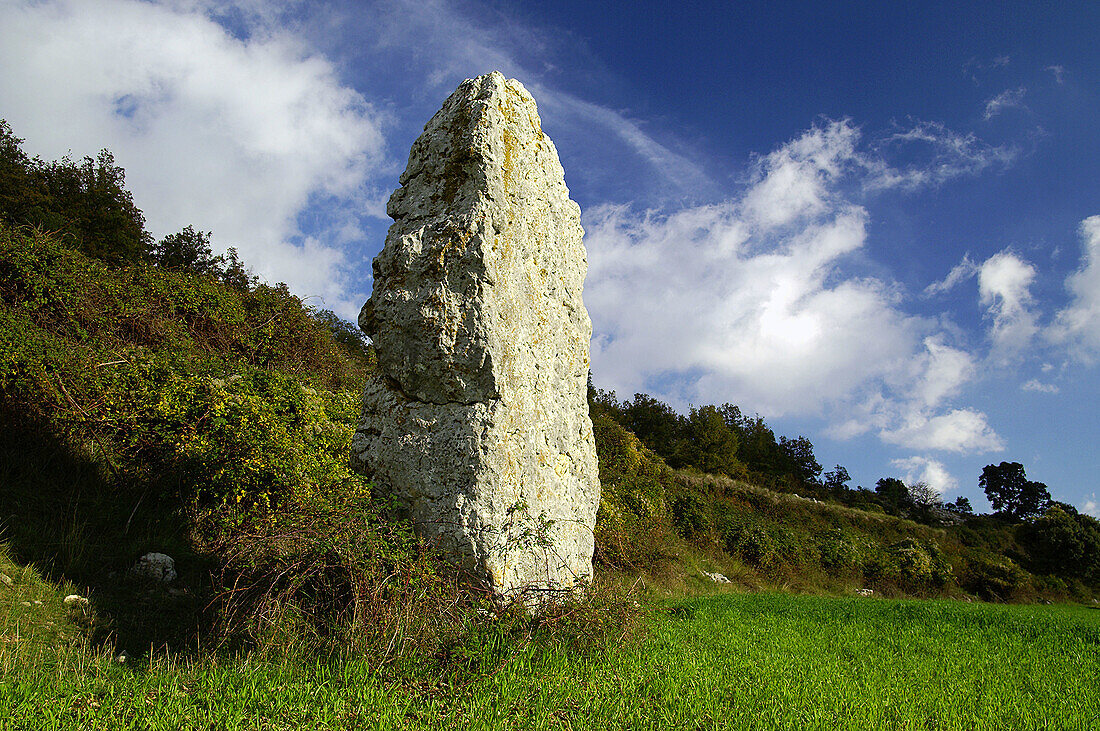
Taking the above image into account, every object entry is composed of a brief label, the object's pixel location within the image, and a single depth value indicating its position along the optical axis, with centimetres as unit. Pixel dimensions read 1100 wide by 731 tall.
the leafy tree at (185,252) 1591
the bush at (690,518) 1686
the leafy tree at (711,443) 2527
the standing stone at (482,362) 486
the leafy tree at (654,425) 2653
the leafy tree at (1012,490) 3394
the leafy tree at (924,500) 2889
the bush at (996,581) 1970
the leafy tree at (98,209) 1483
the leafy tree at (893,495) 2945
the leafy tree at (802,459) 3133
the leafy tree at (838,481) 3091
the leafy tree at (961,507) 3221
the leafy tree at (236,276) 1466
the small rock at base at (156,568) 646
